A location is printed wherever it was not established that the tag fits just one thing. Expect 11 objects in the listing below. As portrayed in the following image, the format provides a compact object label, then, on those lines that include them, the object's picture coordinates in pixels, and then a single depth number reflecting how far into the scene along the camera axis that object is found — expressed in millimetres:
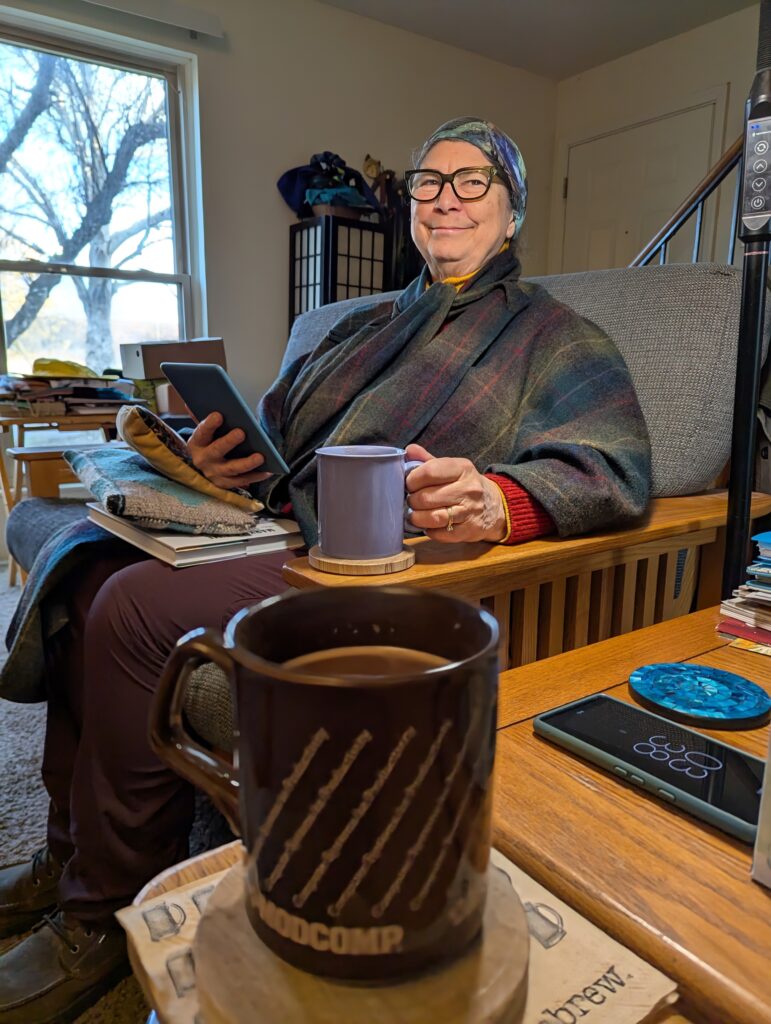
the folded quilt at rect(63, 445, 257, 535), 923
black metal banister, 2507
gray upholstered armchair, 804
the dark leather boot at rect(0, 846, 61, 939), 929
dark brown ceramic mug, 224
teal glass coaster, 510
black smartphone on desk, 412
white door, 3562
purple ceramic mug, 725
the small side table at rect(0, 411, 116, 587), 2434
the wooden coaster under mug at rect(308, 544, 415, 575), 729
